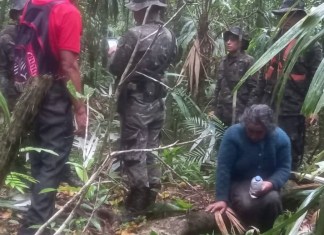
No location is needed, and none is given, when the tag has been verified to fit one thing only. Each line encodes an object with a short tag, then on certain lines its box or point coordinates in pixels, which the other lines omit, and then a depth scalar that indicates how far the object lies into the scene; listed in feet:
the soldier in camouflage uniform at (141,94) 17.67
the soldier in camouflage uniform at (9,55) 19.30
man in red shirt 14.29
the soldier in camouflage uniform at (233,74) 24.77
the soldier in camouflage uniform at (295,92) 20.67
